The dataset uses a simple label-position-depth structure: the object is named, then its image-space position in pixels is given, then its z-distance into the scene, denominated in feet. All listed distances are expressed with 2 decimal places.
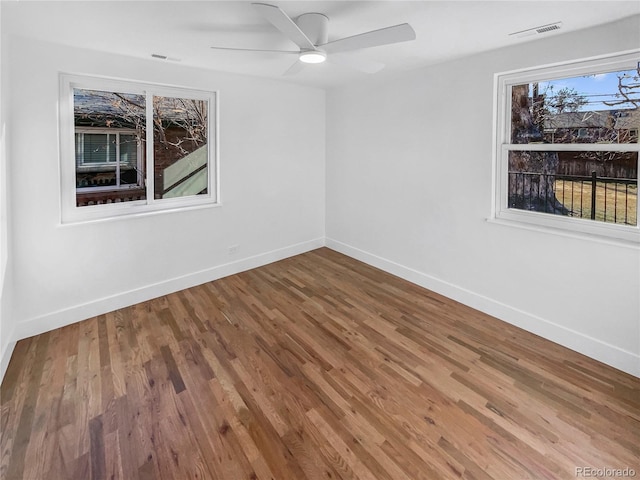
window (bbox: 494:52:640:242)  7.81
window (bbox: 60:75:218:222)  9.71
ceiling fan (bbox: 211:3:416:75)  6.03
